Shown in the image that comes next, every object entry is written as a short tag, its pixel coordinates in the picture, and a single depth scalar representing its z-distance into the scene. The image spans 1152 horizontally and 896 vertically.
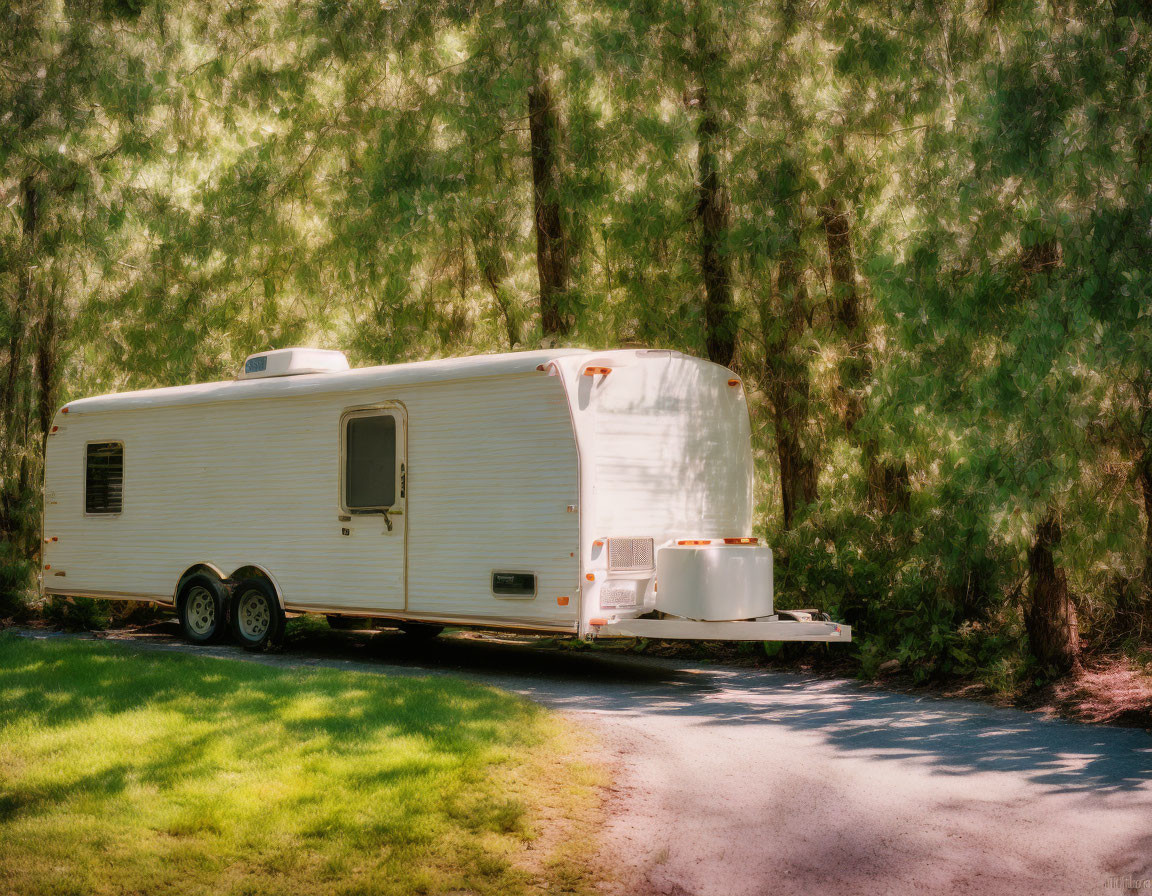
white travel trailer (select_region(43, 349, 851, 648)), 10.20
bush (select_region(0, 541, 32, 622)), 16.88
